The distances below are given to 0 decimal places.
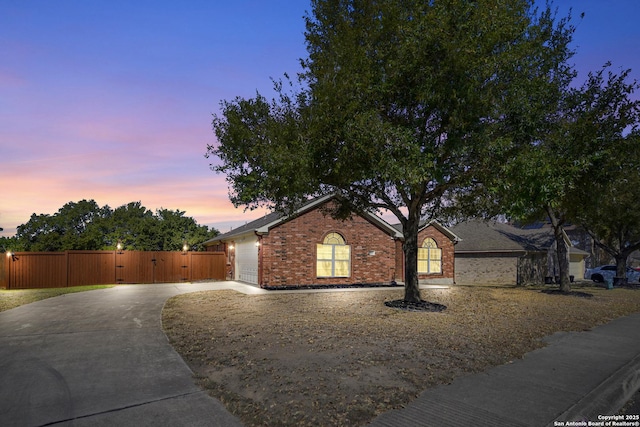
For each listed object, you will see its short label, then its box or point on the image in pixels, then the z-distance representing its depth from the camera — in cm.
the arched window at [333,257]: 2164
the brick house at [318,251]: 2031
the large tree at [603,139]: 1523
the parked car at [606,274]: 3230
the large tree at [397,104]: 1043
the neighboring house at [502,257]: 2947
